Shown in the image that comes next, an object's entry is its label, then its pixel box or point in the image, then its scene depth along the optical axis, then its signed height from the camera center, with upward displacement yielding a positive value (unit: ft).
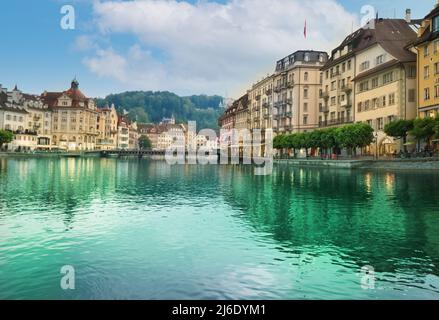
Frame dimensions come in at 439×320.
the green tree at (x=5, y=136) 425.69 +20.09
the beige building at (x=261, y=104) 478.59 +61.17
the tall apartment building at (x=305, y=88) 411.95 +64.87
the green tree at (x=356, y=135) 256.11 +13.18
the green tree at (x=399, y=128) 228.63 +15.69
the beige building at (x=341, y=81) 320.09 +59.82
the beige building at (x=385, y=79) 254.68 +48.59
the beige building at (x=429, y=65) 225.35 +48.53
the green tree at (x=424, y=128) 205.31 +14.12
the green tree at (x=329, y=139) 286.17 +12.64
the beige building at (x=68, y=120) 619.67 +52.00
